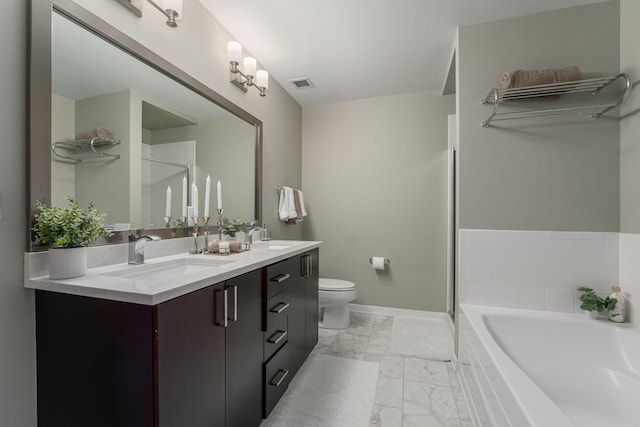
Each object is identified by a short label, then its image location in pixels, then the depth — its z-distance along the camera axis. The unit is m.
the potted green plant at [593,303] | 1.50
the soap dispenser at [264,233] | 2.27
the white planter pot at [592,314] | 1.55
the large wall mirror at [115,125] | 0.96
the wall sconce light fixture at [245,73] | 1.82
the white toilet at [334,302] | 2.44
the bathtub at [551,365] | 1.06
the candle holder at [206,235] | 1.58
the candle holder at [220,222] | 1.69
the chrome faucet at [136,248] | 1.19
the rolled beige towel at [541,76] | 1.53
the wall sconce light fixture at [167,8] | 1.23
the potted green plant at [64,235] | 0.90
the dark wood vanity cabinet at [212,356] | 0.82
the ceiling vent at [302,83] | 2.56
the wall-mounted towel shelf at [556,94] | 1.50
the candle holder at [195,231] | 1.57
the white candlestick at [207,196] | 1.72
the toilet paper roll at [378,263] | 2.83
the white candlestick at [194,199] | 1.62
